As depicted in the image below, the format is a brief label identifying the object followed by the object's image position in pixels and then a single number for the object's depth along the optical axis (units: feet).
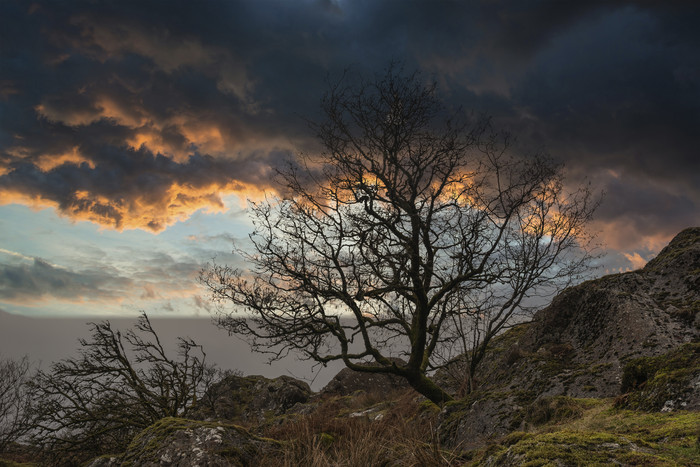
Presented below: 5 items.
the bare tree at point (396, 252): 35.65
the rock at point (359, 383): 76.74
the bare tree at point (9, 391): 120.49
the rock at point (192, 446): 15.67
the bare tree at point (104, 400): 48.11
